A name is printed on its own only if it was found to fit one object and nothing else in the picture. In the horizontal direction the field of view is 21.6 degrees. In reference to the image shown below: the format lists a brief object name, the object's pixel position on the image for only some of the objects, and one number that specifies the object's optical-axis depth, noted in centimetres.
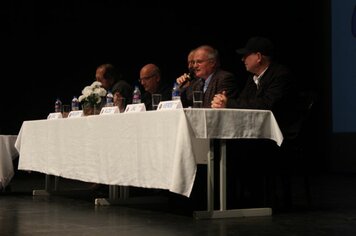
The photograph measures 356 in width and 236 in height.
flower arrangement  630
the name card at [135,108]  517
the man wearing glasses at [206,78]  534
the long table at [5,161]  712
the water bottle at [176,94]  501
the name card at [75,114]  626
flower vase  629
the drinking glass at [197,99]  497
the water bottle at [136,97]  562
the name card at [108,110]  559
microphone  570
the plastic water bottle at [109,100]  603
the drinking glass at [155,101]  546
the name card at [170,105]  470
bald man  690
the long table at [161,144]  435
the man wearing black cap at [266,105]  503
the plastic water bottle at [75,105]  671
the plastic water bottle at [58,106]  690
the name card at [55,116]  666
